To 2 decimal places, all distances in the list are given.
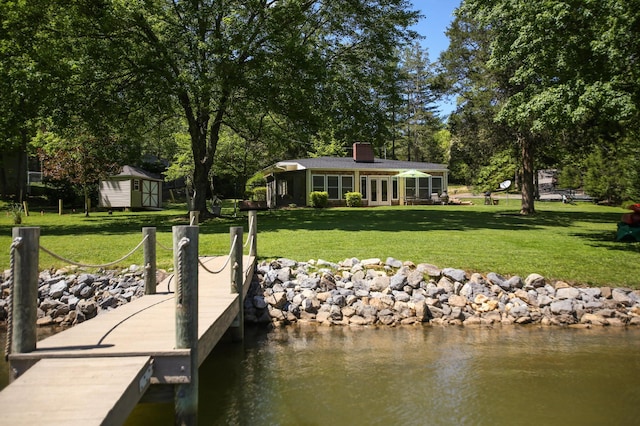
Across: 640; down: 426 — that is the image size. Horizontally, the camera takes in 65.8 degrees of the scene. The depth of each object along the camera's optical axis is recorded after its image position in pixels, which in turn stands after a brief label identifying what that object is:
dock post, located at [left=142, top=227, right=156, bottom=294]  6.77
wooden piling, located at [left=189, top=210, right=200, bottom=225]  9.01
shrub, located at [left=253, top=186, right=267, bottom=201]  36.84
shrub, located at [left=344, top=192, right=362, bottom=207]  30.36
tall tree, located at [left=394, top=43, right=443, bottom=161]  55.19
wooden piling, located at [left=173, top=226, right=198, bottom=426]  4.01
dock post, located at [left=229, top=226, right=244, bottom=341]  7.09
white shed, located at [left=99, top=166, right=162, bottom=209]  31.06
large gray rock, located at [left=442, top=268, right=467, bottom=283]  9.98
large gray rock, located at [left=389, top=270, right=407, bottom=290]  9.67
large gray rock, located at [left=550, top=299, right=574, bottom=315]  9.07
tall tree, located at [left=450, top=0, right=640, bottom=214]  10.73
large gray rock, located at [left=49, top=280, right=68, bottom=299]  9.30
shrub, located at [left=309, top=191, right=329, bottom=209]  29.22
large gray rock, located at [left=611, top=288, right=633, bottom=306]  9.34
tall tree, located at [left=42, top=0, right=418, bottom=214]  15.70
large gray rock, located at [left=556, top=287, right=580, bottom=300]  9.48
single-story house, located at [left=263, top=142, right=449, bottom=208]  30.83
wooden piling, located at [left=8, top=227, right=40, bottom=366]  3.69
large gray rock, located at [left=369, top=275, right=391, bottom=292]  9.75
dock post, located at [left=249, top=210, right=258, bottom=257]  10.17
